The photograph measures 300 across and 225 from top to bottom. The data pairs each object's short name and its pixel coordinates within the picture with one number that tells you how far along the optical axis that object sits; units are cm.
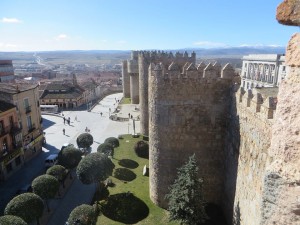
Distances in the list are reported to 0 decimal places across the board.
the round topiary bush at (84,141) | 2553
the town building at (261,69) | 5100
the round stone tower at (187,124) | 1291
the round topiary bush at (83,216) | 1341
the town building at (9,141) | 2223
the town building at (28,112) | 2550
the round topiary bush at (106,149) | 2225
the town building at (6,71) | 6669
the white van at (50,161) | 2394
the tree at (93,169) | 1739
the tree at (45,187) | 1628
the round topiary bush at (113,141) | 2481
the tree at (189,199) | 1228
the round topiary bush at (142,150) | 2334
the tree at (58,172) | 1872
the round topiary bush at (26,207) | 1412
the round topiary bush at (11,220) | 1235
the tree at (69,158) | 2089
